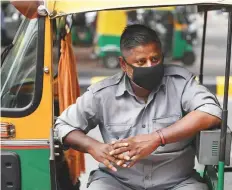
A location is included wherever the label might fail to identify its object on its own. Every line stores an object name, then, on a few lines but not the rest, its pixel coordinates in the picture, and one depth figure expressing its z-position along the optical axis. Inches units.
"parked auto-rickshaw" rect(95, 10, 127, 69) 696.5
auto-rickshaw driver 174.5
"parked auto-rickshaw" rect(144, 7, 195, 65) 783.9
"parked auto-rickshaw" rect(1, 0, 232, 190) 166.9
